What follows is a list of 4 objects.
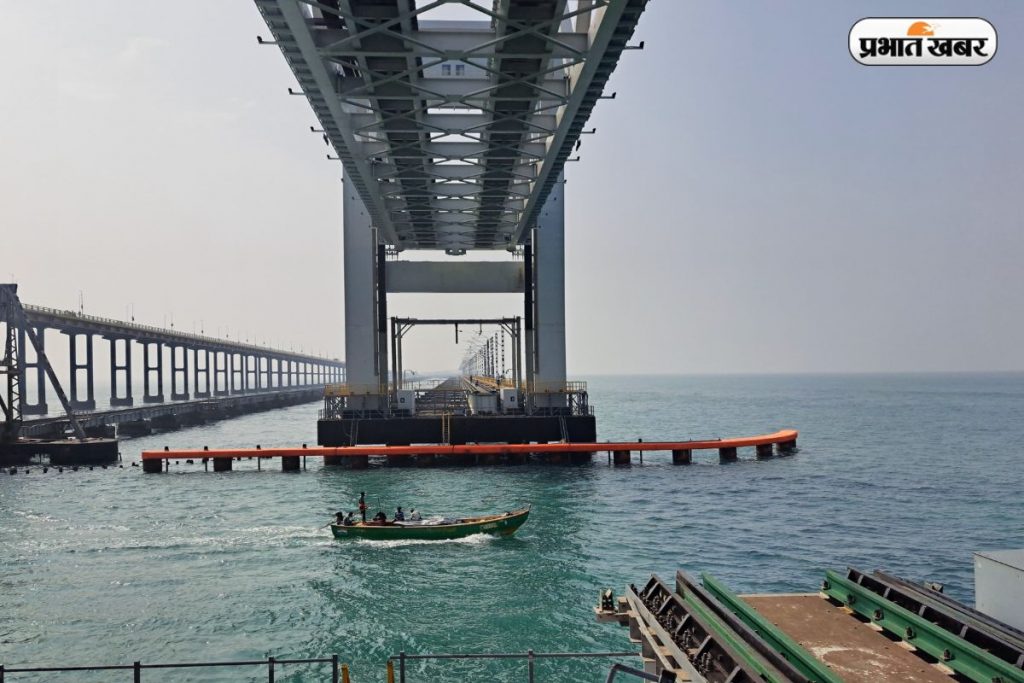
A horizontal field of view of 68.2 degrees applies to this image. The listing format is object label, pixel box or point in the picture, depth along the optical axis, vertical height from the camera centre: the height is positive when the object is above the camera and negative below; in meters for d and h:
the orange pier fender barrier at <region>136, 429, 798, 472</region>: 56.62 -6.40
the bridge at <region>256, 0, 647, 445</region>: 22.47 +9.65
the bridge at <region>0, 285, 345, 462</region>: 62.47 -2.05
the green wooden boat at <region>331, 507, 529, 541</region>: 31.44 -6.77
